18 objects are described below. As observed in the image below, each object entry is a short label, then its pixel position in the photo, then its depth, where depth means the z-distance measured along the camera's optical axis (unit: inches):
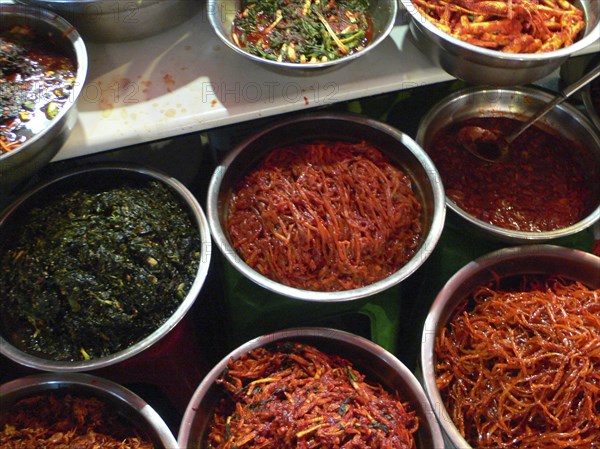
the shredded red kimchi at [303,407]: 32.0
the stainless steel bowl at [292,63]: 34.9
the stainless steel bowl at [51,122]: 32.6
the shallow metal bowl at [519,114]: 40.2
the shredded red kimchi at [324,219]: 35.2
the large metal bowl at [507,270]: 36.0
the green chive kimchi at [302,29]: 36.8
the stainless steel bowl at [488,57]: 34.7
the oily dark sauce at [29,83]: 33.6
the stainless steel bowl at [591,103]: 41.4
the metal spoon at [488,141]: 40.0
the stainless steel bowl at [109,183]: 32.7
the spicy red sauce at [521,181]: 38.2
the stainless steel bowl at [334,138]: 34.1
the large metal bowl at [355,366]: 33.4
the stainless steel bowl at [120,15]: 35.5
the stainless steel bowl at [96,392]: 33.6
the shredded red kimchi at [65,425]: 33.0
